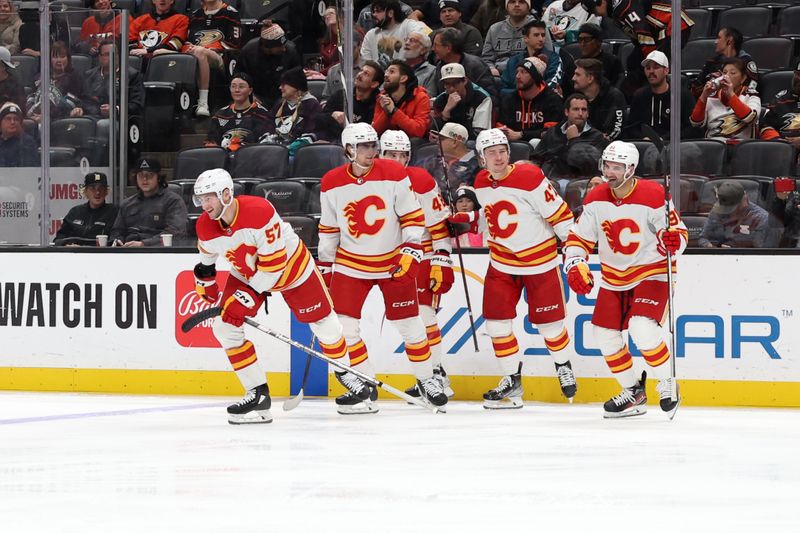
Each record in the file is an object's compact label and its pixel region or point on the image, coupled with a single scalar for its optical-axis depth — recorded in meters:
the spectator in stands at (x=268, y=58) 17.91
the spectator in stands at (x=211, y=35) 18.80
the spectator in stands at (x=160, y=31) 19.44
